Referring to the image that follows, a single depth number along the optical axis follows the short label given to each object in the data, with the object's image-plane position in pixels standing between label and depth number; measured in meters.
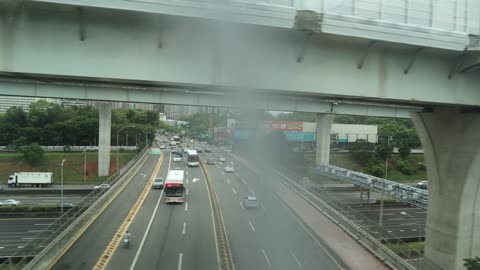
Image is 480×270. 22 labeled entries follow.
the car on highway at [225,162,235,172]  44.84
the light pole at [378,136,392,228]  26.84
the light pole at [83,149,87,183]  39.97
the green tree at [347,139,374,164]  55.31
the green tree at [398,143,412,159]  56.74
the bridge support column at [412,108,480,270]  13.35
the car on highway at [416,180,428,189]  43.78
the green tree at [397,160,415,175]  53.56
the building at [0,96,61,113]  126.35
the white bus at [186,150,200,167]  49.55
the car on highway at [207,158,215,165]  53.45
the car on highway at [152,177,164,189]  33.09
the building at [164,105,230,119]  166.29
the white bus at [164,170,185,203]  27.27
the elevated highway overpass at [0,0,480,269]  7.60
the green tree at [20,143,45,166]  42.69
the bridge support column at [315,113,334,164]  44.22
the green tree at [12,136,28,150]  50.37
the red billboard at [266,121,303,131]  53.55
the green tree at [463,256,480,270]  12.09
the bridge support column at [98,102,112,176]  40.22
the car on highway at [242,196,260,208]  26.05
